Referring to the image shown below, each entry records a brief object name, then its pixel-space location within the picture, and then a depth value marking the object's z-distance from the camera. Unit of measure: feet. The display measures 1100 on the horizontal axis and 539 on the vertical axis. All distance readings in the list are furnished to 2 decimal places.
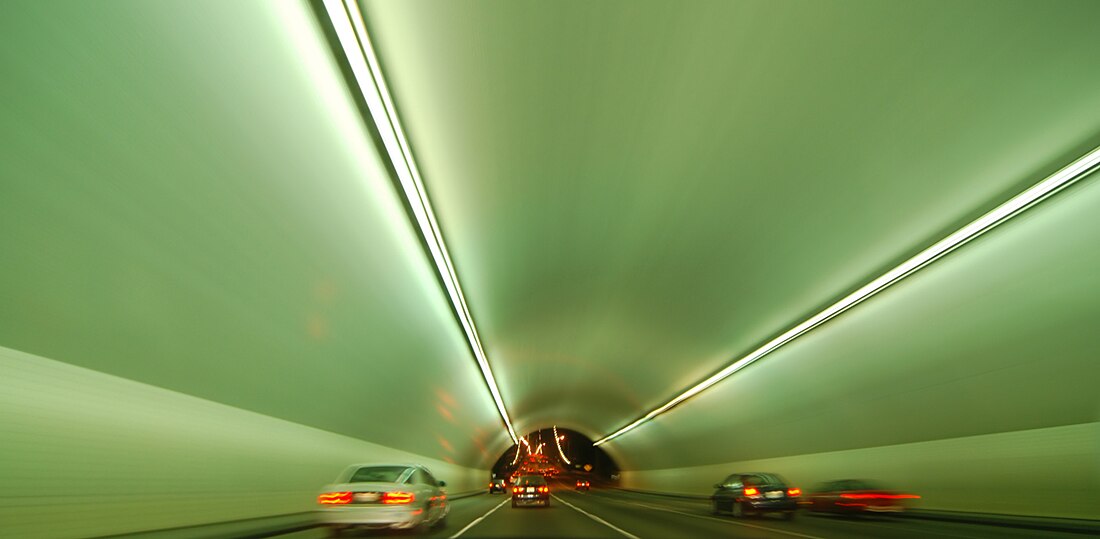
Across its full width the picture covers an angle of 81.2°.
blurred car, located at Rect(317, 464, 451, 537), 43.19
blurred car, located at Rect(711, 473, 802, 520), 69.92
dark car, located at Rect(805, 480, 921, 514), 66.28
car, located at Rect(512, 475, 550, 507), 89.71
